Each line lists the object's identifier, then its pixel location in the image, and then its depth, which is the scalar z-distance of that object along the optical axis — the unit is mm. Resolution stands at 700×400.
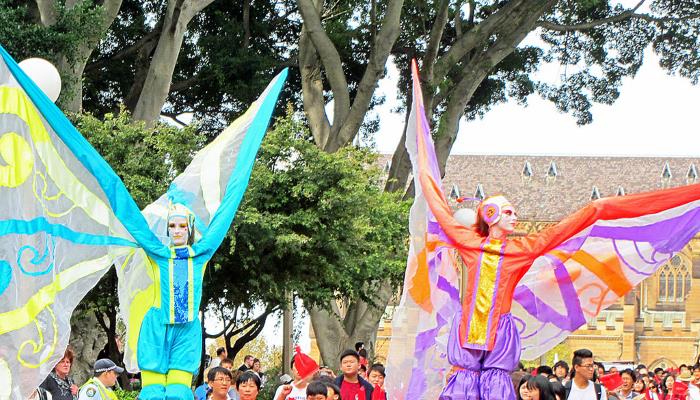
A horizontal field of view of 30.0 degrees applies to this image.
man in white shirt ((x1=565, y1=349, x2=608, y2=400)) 11484
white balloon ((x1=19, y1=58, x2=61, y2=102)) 11297
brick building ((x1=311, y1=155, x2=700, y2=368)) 76000
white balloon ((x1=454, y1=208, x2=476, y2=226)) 11215
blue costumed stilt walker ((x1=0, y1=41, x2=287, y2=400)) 9188
